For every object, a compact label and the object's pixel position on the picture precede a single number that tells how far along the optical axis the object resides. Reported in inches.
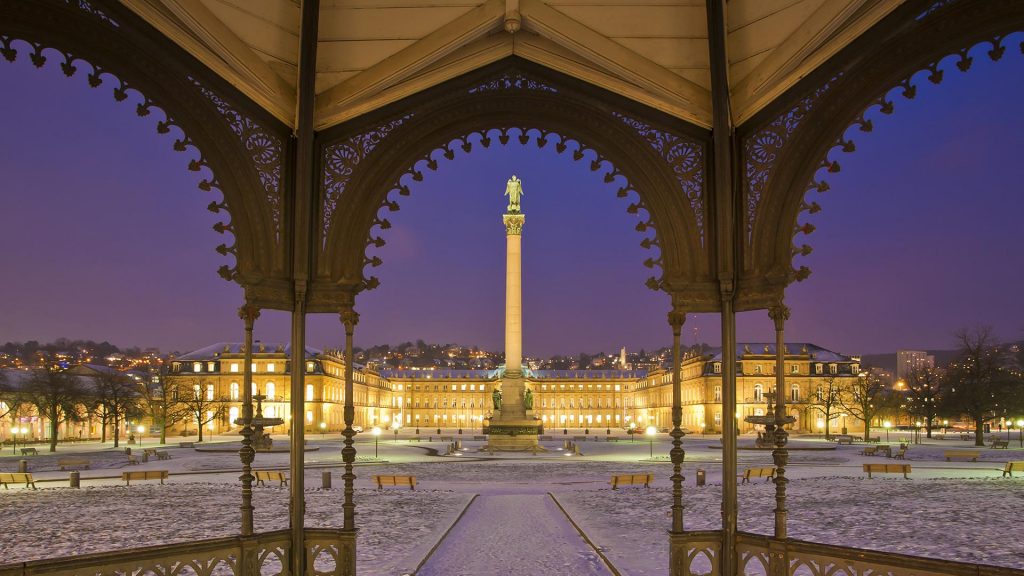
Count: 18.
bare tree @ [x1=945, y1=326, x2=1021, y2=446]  2006.6
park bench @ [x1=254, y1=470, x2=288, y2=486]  891.6
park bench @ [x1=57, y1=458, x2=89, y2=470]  1217.4
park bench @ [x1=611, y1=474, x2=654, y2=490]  894.4
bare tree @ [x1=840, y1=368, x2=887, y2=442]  2271.7
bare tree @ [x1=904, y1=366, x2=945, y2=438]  2368.4
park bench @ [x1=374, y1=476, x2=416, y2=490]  890.8
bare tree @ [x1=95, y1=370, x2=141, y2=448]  2001.7
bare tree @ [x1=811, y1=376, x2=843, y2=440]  2583.4
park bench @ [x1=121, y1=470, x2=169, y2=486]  973.5
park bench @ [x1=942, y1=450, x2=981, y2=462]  1366.9
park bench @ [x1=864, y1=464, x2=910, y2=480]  1042.7
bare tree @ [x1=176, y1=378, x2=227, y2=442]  2340.6
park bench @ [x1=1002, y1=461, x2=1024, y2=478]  1053.8
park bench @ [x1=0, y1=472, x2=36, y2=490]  959.0
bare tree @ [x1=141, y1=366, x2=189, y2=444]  2143.6
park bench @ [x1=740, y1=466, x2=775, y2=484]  984.9
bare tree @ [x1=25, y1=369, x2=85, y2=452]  1889.8
